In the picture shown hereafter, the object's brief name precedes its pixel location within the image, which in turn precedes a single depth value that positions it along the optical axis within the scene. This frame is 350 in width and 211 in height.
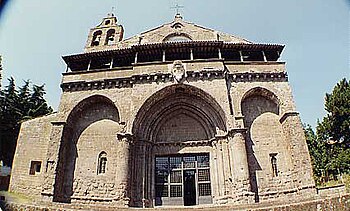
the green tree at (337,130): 19.17
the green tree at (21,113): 14.72
